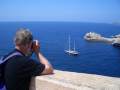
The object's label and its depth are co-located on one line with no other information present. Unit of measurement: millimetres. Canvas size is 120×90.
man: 1299
